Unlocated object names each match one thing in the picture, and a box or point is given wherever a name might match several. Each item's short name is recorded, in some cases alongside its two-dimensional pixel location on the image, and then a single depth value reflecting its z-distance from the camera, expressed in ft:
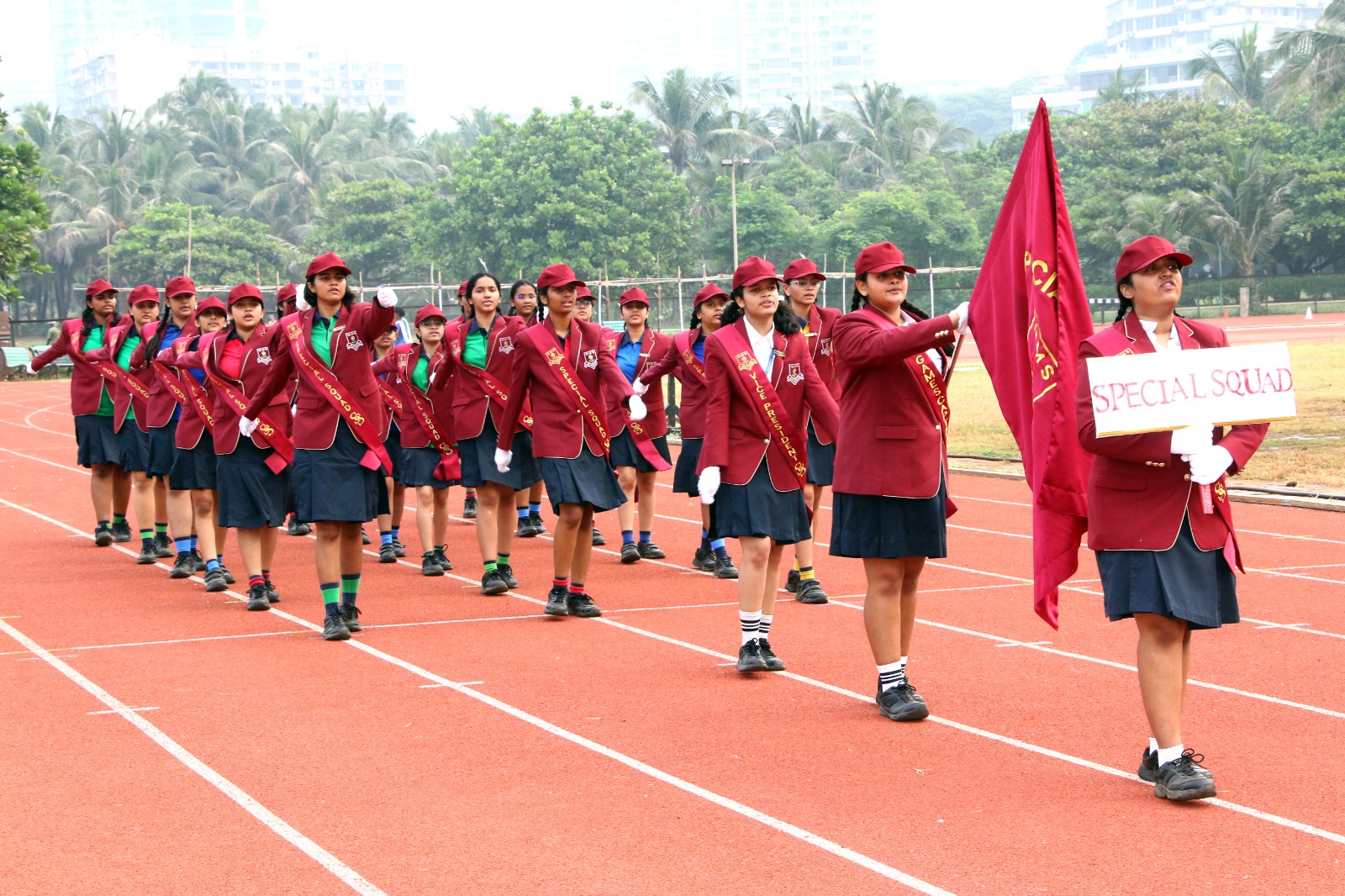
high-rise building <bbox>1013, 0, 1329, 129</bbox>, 554.05
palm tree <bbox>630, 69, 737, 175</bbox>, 227.61
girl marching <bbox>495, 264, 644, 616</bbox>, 29.55
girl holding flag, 21.56
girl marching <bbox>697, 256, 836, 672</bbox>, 24.67
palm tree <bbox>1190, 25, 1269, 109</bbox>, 239.50
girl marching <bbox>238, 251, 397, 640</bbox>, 28.14
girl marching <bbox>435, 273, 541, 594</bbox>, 33.35
